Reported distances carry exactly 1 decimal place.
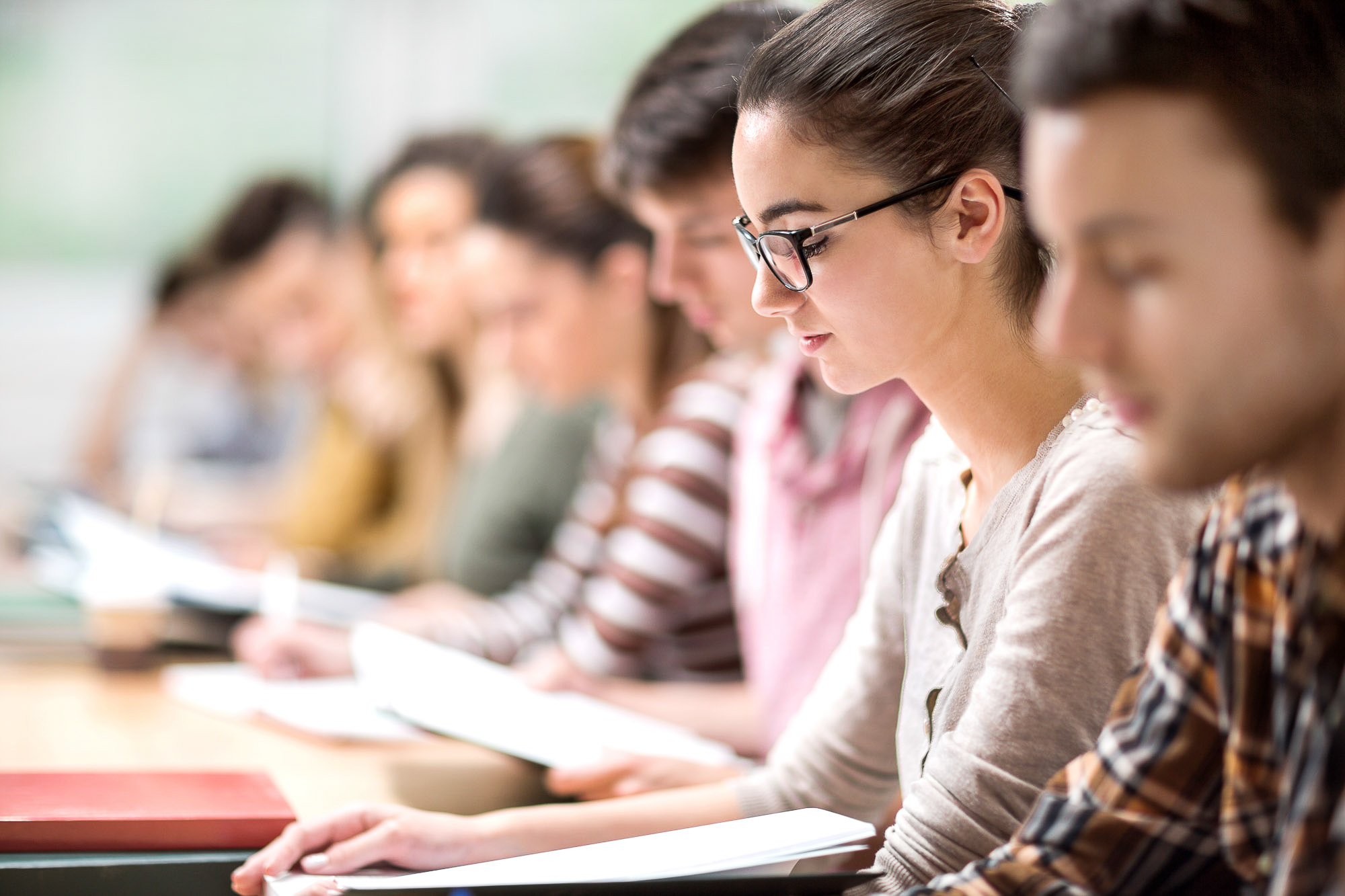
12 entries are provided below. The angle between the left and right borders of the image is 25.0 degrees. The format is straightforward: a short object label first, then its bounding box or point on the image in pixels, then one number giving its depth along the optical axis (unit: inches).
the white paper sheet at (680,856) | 68.9
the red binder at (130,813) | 75.5
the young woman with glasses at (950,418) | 69.8
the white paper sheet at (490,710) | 84.3
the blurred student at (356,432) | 165.7
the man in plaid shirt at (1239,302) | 62.2
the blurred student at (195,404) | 226.4
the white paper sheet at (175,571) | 113.1
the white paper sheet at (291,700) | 93.7
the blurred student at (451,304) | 150.5
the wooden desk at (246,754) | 86.2
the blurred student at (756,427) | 91.2
